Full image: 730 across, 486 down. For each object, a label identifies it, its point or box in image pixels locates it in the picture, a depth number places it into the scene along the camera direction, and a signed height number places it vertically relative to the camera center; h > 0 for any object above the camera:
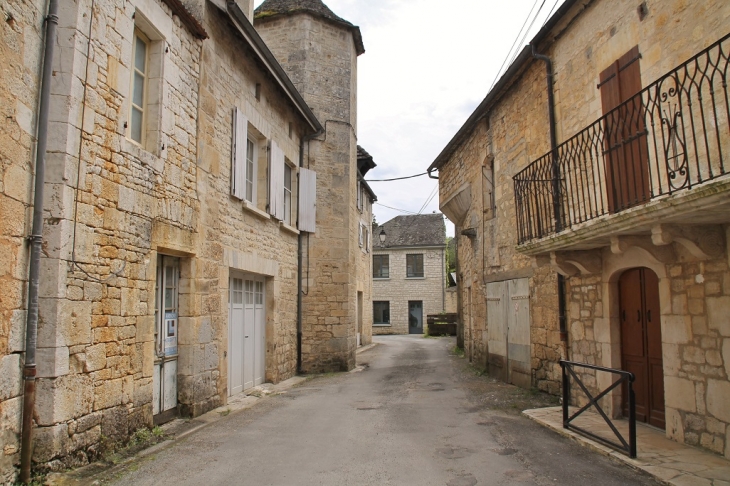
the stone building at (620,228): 4.82 +0.74
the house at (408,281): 31.42 +1.28
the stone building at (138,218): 4.33 +0.97
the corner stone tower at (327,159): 12.44 +3.58
